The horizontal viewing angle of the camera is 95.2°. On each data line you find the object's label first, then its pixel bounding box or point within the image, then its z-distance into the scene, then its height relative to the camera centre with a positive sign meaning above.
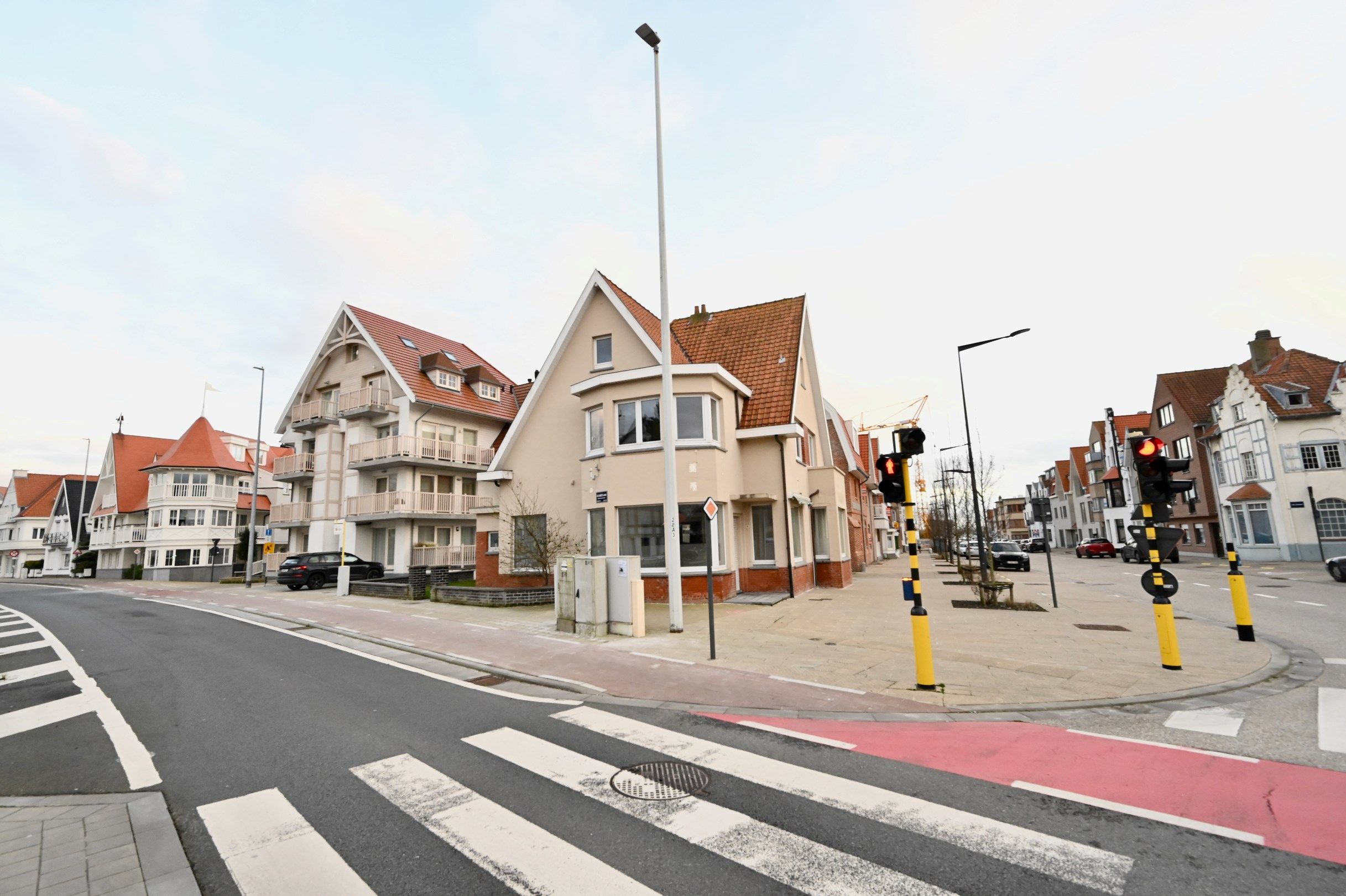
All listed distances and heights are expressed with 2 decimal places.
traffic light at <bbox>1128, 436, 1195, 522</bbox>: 8.73 +0.69
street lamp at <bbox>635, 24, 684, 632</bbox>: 12.28 +1.16
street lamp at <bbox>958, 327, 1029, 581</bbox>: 18.12 +0.48
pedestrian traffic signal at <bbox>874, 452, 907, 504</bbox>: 8.23 +0.73
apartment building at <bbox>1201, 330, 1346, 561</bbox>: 32.00 +3.31
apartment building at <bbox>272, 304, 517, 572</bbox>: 30.91 +5.92
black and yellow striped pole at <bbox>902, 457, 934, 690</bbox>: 7.64 -1.28
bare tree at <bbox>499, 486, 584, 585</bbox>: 19.50 +0.43
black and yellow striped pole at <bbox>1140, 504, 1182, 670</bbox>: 8.34 -1.34
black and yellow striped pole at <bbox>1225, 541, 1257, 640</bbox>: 10.17 -1.39
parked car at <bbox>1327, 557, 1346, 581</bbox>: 20.41 -1.74
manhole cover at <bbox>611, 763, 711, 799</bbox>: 4.69 -1.87
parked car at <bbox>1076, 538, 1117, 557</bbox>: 44.53 -1.66
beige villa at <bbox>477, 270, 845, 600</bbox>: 17.27 +2.77
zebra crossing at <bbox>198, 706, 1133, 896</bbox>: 3.47 -1.86
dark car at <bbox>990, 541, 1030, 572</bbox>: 31.61 -1.46
